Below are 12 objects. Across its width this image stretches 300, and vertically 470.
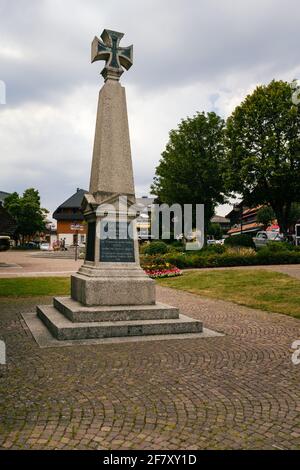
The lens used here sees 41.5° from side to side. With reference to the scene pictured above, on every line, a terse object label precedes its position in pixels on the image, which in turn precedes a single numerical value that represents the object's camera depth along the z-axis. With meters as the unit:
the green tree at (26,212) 72.31
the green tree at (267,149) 32.75
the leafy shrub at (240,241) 32.22
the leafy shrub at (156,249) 29.59
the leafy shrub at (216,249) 28.50
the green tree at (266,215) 67.68
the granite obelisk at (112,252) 7.93
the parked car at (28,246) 75.24
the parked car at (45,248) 66.75
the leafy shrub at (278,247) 26.96
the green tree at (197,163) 41.81
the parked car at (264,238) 36.01
